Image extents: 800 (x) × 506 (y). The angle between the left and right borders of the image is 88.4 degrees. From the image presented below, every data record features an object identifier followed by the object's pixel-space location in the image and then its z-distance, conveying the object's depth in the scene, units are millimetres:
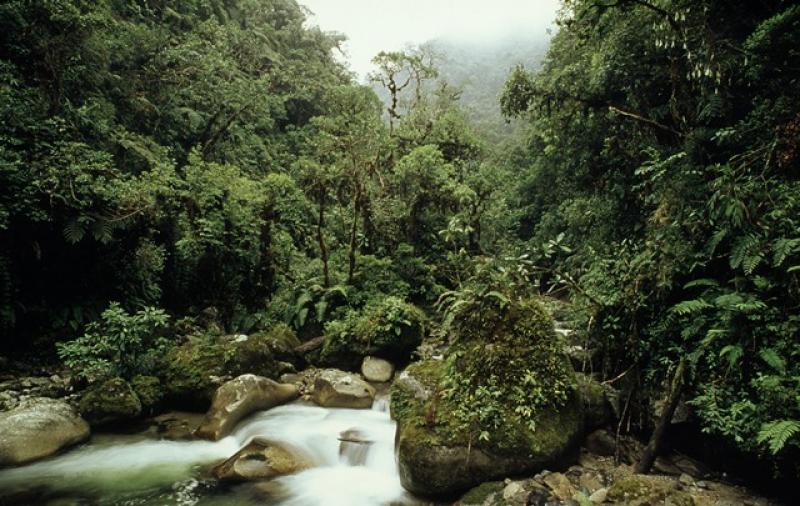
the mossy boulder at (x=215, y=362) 8586
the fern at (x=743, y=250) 5441
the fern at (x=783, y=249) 4998
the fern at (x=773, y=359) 4676
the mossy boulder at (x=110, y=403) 7559
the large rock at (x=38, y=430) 6352
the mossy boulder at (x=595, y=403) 6647
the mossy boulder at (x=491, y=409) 5684
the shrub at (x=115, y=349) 8102
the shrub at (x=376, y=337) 10750
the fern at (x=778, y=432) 4109
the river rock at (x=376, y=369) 10172
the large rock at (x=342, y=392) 8820
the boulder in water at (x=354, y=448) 7176
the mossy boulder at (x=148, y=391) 8180
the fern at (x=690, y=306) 5594
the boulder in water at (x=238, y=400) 7680
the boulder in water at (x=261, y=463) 6379
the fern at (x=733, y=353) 4902
